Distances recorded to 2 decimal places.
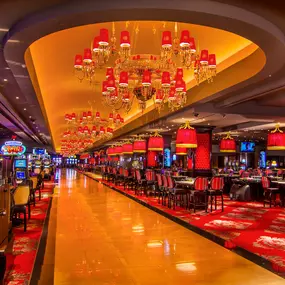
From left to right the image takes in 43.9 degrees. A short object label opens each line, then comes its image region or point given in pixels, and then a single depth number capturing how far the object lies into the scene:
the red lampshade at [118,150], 20.61
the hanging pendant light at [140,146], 16.09
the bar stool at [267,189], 10.38
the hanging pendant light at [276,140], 10.65
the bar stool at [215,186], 9.42
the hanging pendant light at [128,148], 18.20
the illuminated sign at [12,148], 14.79
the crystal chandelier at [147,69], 4.63
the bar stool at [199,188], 9.20
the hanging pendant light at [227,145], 13.94
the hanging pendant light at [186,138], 9.62
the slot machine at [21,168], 13.14
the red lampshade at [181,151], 13.79
